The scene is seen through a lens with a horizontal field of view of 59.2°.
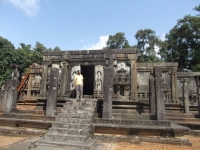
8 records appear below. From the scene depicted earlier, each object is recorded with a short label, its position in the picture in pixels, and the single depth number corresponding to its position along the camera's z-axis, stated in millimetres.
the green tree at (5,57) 22384
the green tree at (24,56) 24844
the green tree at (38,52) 31348
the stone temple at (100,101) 6431
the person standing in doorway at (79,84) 9398
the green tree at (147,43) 32188
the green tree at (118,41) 35656
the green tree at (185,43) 26856
